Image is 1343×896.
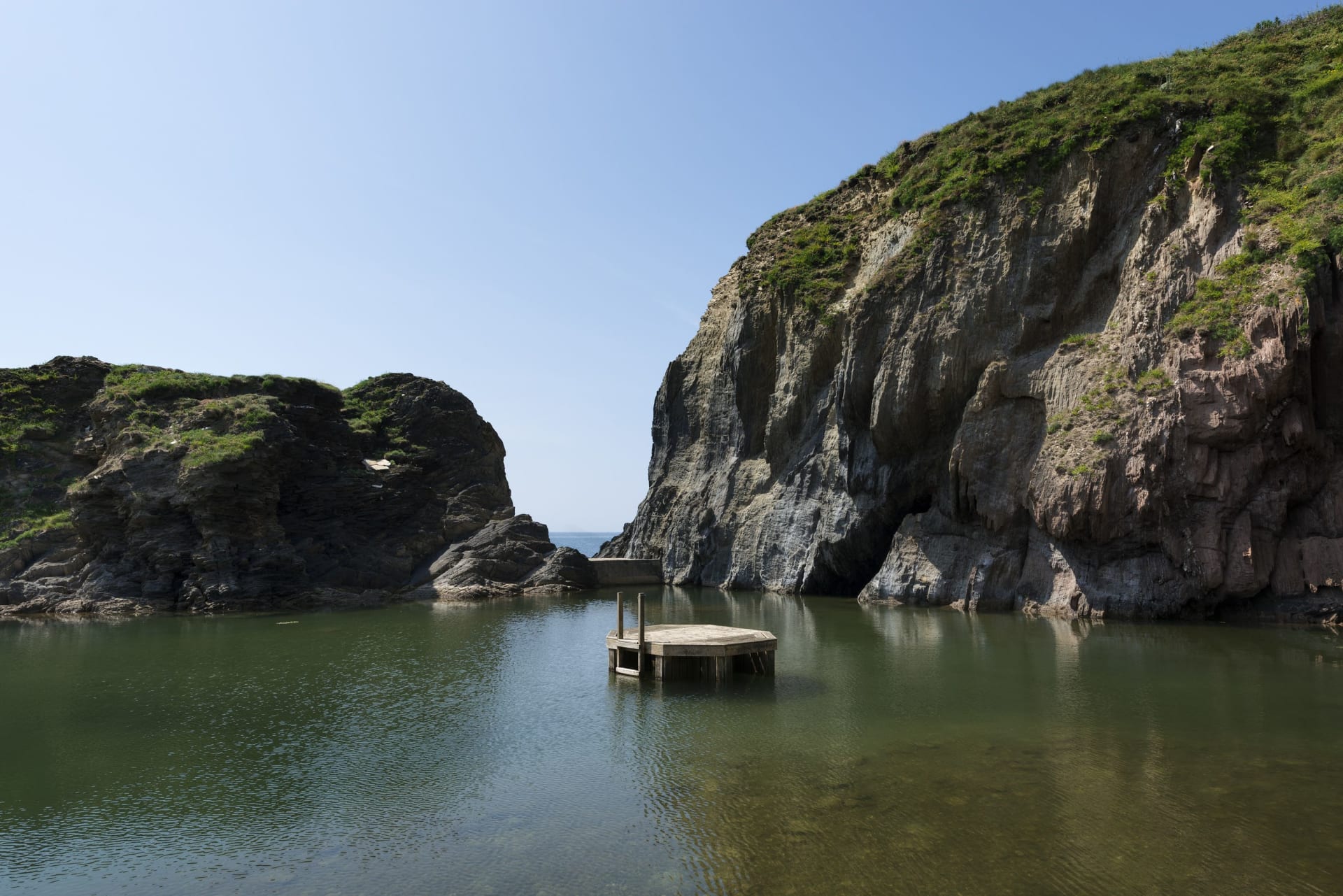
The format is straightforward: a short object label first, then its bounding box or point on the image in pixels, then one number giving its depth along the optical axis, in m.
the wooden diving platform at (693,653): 24.61
